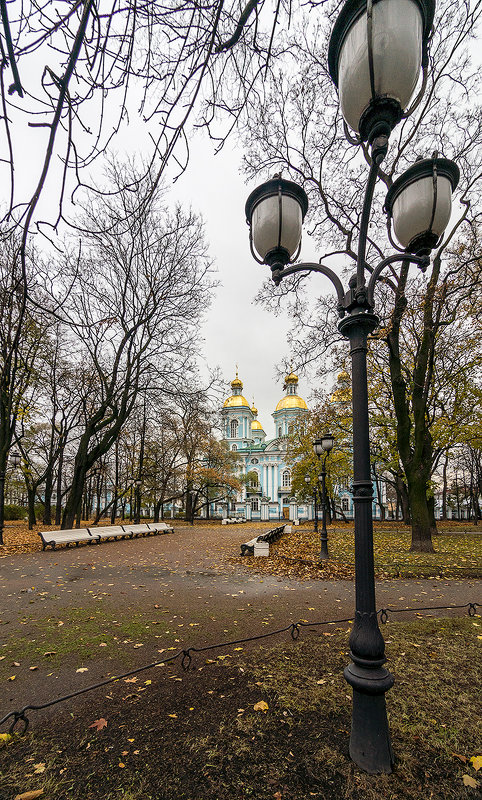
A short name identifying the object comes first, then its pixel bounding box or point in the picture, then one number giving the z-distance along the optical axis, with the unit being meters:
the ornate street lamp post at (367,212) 1.83
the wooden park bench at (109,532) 15.74
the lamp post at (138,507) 22.41
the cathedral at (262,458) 45.32
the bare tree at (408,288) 10.34
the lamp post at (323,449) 10.70
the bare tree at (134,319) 14.91
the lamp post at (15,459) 14.59
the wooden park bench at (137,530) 18.23
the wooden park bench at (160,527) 20.98
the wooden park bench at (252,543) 11.79
